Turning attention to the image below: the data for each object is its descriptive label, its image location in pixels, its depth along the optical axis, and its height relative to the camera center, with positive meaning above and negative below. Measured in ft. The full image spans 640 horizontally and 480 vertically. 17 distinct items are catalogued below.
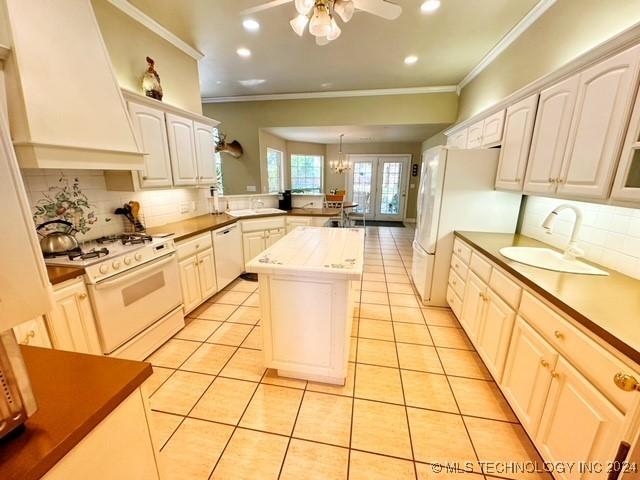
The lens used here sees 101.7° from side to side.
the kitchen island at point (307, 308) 5.47 -2.77
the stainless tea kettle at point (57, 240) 5.65 -1.35
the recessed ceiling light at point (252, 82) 13.17 +4.91
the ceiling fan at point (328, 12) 5.30 +3.45
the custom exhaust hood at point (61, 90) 4.50 +1.67
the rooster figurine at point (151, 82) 8.16 +2.95
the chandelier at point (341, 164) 22.93 +1.41
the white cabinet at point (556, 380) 3.14 -2.95
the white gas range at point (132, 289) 5.55 -2.64
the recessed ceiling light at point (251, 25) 8.24 +4.88
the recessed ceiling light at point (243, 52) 10.14 +4.91
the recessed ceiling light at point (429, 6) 7.33 +4.87
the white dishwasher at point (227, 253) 10.14 -3.04
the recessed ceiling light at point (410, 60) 10.64 +4.87
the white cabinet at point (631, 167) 4.11 +0.21
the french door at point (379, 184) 26.20 -0.50
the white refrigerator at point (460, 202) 8.45 -0.73
